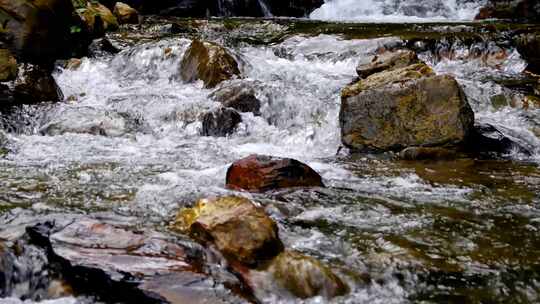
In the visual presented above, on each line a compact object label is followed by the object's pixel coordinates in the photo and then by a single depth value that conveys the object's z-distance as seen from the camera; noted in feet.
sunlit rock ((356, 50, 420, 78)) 29.53
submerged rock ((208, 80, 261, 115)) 28.45
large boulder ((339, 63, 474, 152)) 22.89
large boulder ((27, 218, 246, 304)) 10.86
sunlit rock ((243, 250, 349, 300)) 11.36
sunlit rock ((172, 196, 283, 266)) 12.28
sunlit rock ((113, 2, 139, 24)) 49.19
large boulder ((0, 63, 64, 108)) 27.91
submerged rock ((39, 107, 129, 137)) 26.03
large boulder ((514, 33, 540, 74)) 33.14
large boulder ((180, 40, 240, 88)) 31.55
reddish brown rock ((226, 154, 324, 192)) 17.51
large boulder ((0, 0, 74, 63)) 30.04
